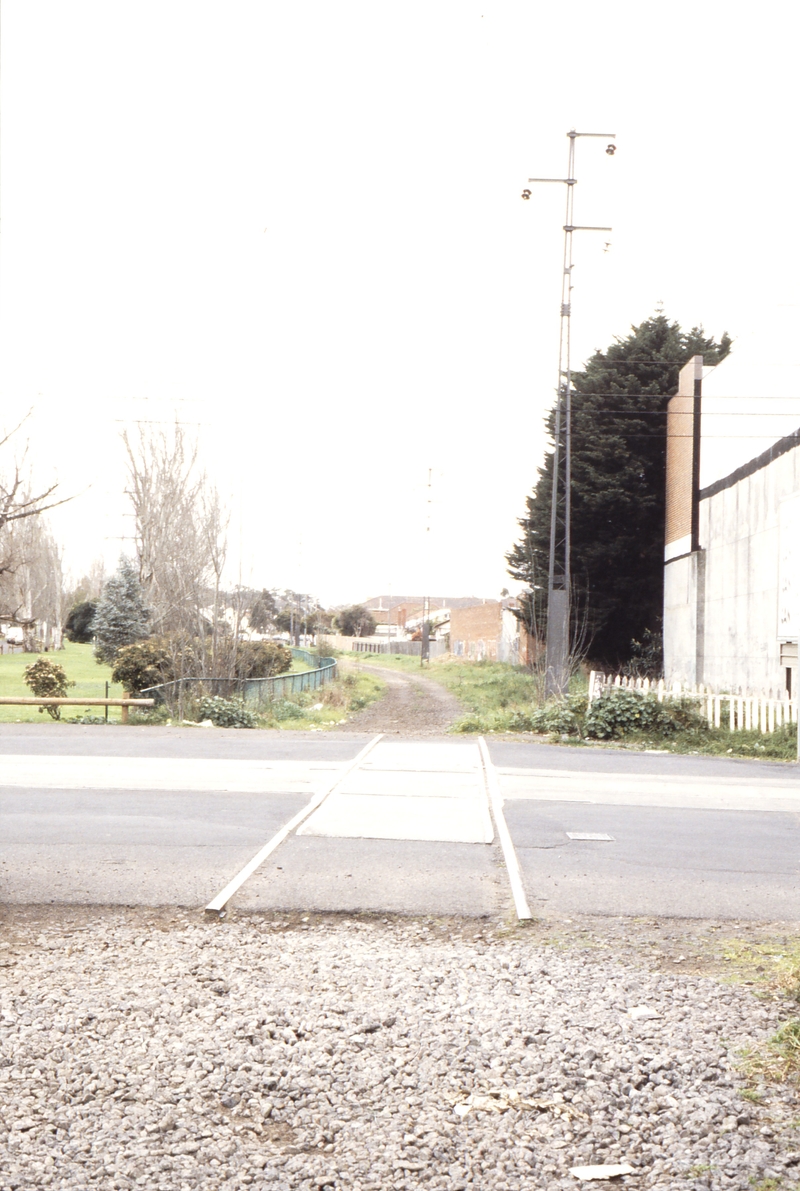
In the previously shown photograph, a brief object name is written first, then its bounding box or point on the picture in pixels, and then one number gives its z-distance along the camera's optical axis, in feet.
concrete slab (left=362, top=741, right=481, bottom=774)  48.09
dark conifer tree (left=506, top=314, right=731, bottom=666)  112.06
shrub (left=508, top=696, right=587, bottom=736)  67.97
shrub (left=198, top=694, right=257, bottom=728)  72.18
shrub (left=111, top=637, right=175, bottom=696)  88.12
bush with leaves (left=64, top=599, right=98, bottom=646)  245.24
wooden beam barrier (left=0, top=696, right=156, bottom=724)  69.46
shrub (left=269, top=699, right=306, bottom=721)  79.25
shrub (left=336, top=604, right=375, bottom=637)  400.47
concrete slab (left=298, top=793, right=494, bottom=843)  31.22
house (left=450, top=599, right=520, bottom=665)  191.93
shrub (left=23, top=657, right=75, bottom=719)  91.56
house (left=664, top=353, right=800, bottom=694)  67.87
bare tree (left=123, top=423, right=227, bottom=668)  88.22
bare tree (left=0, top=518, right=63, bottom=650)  206.49
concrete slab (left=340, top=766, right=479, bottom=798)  40.16
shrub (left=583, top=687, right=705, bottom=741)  66.08
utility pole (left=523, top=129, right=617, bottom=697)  80.64
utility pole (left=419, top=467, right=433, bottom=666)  225.00
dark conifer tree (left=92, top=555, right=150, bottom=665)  155.02
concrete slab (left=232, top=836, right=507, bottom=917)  23.11
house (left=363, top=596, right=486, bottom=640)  415.85
